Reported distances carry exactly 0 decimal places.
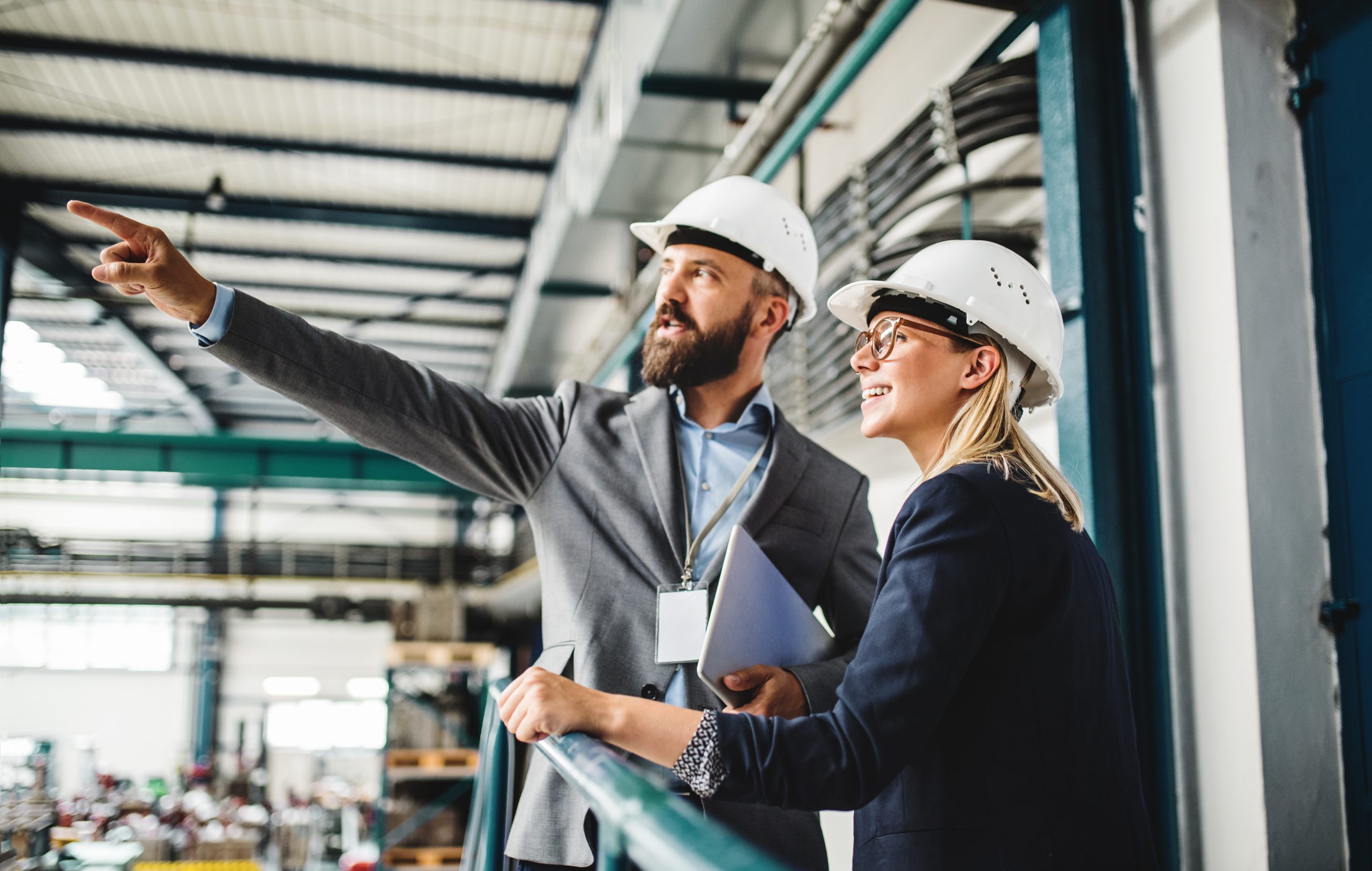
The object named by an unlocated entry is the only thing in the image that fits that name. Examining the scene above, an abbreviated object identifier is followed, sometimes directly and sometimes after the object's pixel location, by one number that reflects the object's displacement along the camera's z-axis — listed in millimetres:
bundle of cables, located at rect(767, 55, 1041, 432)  3209
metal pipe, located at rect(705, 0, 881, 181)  3932
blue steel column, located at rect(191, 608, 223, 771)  24078
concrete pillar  2363
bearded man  1906
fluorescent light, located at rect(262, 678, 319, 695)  24859
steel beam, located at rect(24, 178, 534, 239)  10914
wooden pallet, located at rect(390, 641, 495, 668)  12336
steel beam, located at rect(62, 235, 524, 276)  12516
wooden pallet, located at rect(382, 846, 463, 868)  10633
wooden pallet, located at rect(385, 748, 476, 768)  11086
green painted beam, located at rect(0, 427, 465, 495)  12375
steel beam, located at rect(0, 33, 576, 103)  8336
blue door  2359
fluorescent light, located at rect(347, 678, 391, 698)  25250
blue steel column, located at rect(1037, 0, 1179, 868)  2590
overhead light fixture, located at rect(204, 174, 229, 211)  10297
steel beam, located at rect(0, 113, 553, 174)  9719
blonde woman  1366
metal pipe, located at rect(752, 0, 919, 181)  3520
